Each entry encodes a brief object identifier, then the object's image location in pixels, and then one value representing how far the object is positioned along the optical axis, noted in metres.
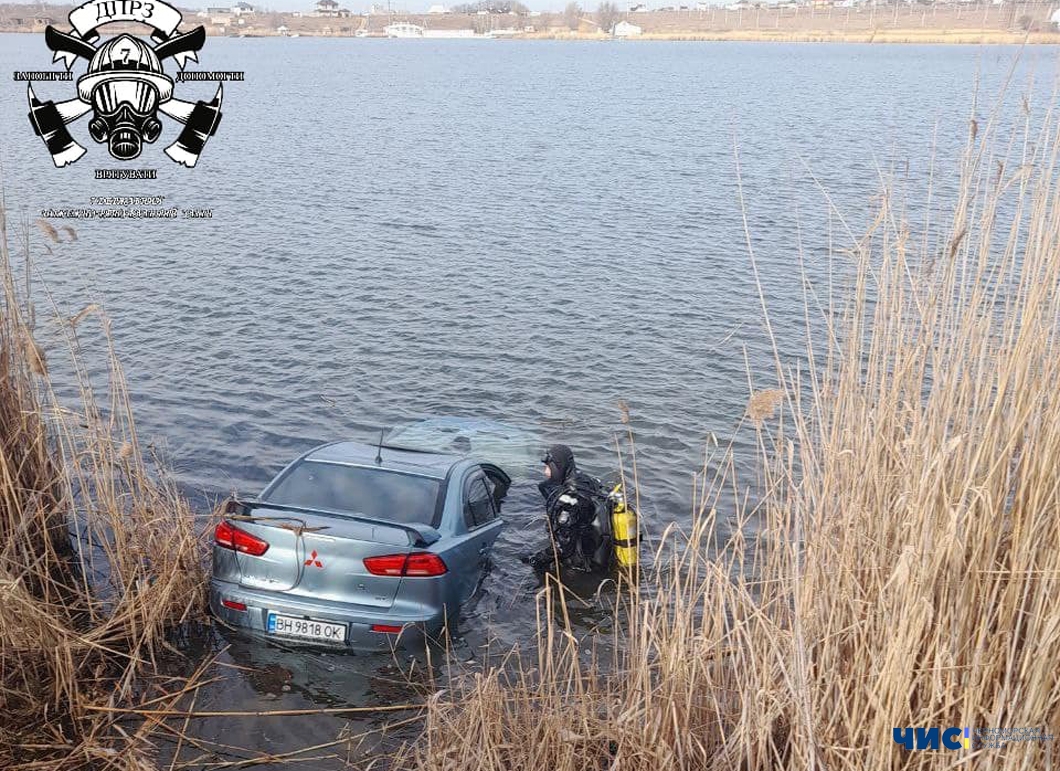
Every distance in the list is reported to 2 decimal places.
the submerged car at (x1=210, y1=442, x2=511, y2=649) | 6.12
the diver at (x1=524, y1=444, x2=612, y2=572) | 7.89
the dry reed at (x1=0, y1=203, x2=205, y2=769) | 5.24
